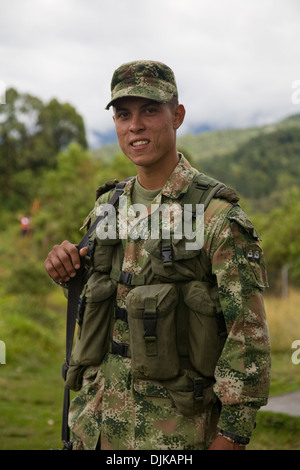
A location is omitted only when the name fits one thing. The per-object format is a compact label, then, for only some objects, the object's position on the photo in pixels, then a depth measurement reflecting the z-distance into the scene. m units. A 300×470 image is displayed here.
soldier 2.14
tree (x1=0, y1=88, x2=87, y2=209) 37.56
